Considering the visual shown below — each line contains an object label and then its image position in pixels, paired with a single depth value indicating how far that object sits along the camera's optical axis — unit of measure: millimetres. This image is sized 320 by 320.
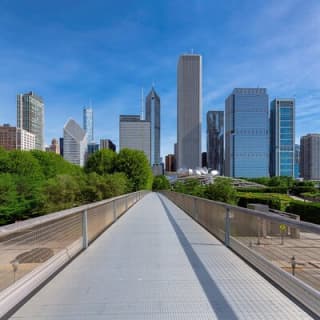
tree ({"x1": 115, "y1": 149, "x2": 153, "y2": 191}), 60094
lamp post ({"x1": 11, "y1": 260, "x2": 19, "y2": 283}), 3676
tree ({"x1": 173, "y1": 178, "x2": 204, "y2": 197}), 41891
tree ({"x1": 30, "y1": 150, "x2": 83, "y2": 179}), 51094
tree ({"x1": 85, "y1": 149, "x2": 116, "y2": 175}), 59094
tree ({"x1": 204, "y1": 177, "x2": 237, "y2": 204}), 34031
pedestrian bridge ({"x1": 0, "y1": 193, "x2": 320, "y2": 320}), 3283
